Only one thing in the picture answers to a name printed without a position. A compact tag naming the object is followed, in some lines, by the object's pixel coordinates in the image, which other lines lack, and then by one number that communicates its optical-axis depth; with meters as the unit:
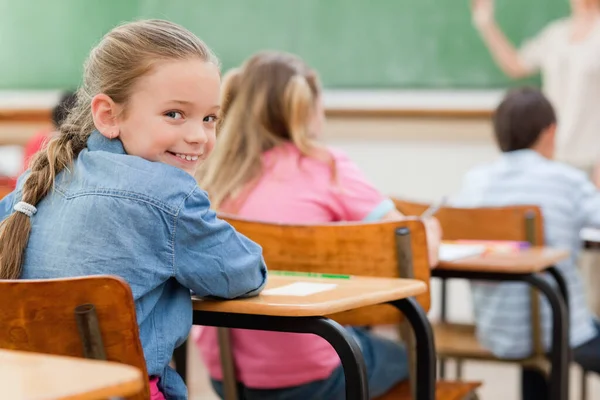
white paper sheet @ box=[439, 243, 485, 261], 3.60
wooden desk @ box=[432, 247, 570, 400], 3.52
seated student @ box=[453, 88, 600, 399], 4.43
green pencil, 2.88
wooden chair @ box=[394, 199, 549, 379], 4.22
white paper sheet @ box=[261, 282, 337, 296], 2.54
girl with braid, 2.23
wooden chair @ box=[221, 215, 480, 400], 3.10
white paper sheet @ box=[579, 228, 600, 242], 4.43
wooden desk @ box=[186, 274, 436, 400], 2.35
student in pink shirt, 3.43
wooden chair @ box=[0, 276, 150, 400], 1.90
